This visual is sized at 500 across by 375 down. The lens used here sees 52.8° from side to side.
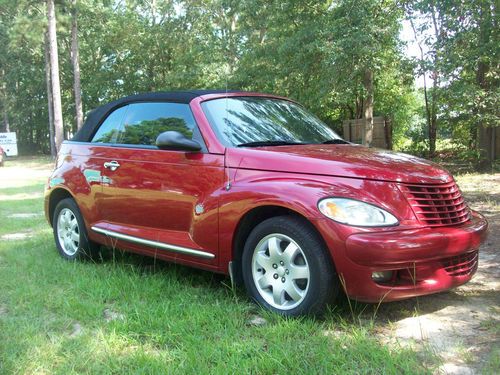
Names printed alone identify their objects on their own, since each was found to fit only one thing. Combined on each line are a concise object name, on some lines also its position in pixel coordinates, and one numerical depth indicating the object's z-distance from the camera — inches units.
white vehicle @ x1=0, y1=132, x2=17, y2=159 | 1375.5
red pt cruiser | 125.7
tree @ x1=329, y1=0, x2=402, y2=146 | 430.3
